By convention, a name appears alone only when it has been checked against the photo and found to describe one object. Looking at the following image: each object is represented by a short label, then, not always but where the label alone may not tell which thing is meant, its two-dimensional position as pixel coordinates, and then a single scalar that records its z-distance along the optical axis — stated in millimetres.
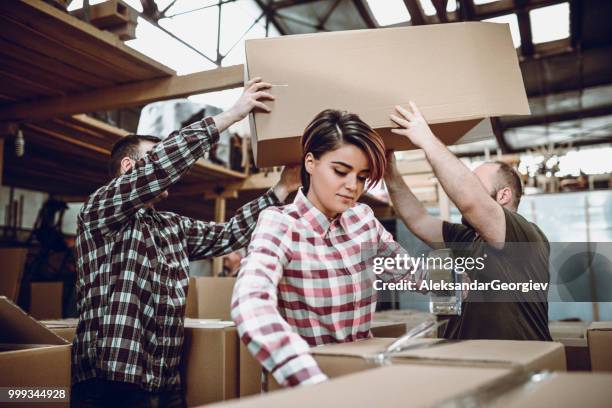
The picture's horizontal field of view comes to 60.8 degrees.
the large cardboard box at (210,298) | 3500
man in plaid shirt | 1801
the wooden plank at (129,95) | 2757
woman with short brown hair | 1058
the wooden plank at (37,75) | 2816
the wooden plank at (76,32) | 2195
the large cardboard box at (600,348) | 1558
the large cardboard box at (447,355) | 982
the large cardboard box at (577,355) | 2115
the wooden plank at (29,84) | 2963
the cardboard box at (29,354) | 1501
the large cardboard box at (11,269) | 4176
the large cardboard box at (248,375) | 1888
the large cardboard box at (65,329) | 2174
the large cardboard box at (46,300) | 5512
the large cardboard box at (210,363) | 1939
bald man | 1696
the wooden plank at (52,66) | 2654
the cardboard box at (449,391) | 679
